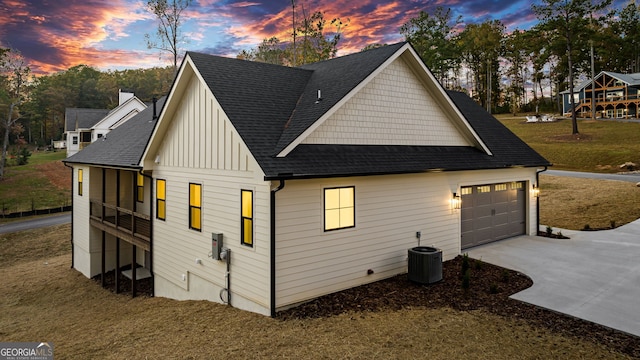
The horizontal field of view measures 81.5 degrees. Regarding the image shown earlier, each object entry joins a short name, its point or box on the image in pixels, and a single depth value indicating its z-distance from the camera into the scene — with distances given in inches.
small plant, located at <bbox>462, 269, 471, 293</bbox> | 346.0
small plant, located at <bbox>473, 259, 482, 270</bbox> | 409.7
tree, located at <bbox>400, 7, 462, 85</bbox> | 2121.1
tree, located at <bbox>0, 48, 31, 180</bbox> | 1470.2
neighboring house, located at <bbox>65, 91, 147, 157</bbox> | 1621.6
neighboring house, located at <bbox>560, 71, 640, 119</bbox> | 1963.6
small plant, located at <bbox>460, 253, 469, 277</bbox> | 394.6
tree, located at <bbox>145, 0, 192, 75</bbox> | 1163.9
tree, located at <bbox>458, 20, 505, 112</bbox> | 2404.0
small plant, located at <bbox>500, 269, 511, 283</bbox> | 369.4
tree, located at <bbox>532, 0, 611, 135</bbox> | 1546.5
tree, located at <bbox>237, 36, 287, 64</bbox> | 1950.1
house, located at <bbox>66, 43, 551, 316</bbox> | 327.3
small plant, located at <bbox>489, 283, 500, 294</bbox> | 339.3
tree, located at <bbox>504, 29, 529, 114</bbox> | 2466.8
